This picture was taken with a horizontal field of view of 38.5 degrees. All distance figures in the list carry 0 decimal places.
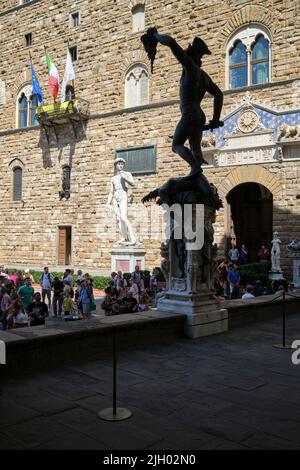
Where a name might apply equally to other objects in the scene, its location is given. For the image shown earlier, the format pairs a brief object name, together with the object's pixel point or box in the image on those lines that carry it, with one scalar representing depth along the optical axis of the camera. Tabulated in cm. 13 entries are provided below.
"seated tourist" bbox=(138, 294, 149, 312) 967
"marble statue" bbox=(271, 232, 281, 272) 1383
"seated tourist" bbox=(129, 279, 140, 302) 1095
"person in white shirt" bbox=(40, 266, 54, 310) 1304
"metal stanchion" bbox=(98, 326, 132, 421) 330
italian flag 2092
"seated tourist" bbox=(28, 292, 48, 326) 794
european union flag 2170
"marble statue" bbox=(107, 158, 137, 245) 1606
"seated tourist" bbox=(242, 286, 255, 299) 1017
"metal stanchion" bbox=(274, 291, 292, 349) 581
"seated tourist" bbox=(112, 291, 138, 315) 880
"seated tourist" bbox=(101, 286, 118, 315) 981
